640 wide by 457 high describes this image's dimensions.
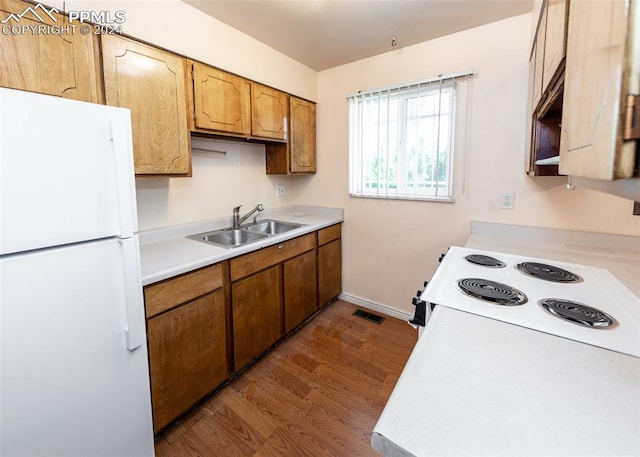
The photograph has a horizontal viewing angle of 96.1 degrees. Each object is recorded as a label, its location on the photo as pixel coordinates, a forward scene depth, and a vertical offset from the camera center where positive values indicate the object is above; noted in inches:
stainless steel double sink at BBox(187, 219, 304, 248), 85.9 -10.8
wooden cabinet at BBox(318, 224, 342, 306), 103.2 -24.8
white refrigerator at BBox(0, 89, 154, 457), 33.2 -10.6
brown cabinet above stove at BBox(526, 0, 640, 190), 15.7 +6.8
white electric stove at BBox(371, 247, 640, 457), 19.9 -16.3
